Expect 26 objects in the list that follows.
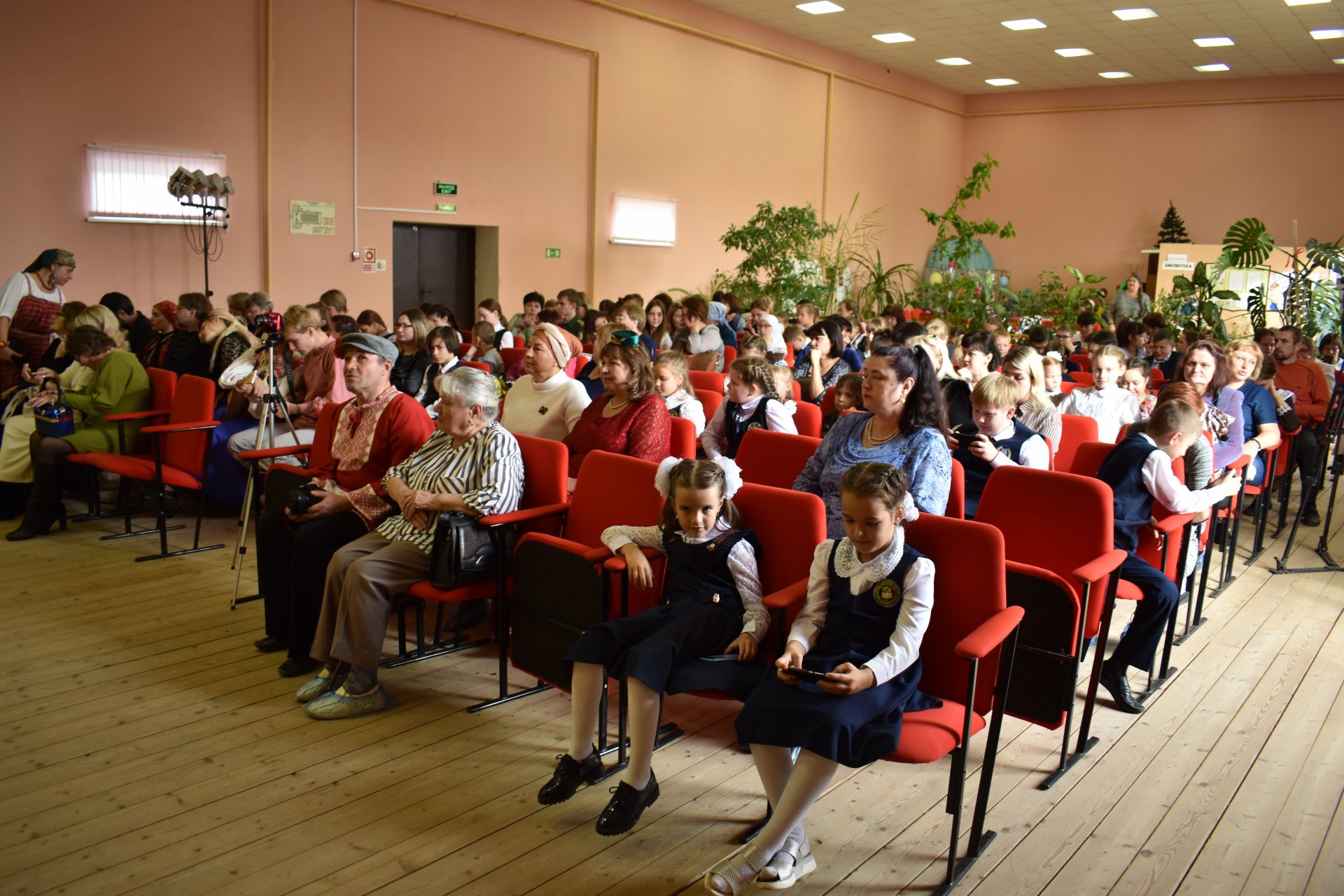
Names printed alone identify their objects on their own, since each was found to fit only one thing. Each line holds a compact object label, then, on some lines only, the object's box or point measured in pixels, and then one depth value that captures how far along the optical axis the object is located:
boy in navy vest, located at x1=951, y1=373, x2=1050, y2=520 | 3.78
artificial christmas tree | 15.38
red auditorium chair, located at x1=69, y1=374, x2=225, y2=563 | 4.98
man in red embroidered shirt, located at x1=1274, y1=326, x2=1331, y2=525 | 6.60
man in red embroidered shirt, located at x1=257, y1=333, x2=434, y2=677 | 3.72
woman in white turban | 4.50
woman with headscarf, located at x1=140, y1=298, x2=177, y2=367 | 6.34
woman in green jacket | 5.36
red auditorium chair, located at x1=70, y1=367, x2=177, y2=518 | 5.34
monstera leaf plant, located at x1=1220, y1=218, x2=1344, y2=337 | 7.63
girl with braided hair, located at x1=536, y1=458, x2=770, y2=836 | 2.71
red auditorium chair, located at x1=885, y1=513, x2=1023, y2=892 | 2.44
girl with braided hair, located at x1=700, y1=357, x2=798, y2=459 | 4.52
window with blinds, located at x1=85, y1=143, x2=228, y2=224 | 8.02
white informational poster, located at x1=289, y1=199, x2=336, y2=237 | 9.20
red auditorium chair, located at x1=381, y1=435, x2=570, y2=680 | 3.40
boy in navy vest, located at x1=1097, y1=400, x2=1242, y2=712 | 3.47
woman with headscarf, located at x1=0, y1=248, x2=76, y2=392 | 6.84
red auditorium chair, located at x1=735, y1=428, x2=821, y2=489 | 3.96
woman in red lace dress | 4.05
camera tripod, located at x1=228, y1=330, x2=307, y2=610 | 4.39
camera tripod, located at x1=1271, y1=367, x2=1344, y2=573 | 5.46
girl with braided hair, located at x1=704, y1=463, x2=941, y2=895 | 2.37
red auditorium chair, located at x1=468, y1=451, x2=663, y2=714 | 3.08
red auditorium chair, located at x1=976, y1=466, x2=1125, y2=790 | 2.74
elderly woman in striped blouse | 3.40
